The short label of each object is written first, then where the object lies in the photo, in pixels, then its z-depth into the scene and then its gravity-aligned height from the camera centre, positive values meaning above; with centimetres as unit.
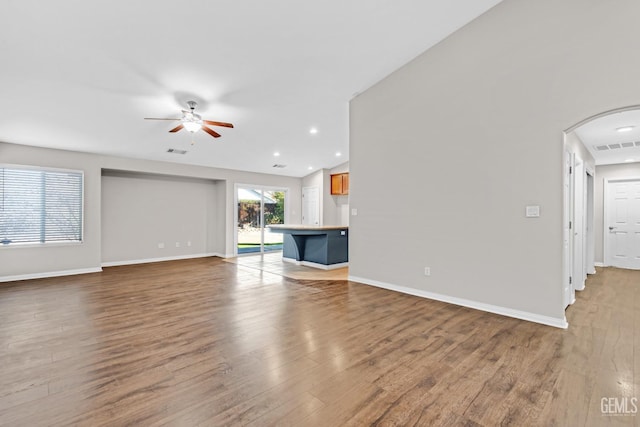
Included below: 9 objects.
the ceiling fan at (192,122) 404 +128
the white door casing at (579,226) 426 -16
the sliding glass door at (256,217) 851 -13
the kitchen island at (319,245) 639 -74
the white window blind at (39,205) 525 +11
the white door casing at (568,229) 325 -16
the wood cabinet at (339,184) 898 +94
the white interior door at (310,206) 946 +24
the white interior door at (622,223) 627 -16
